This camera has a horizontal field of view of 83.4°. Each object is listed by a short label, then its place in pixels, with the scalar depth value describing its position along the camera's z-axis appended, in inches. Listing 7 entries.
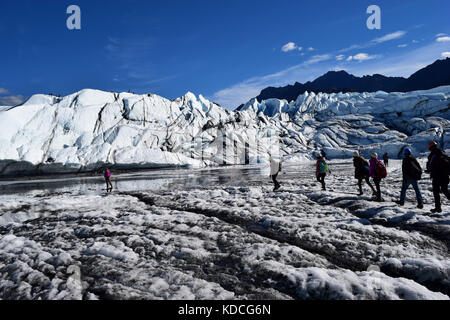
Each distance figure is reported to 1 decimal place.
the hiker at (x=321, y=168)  447.2
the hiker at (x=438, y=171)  261.4
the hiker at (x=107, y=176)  662.5
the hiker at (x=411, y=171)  294.3
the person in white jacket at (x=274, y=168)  504.3
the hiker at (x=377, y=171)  347.3
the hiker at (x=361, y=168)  389.7
